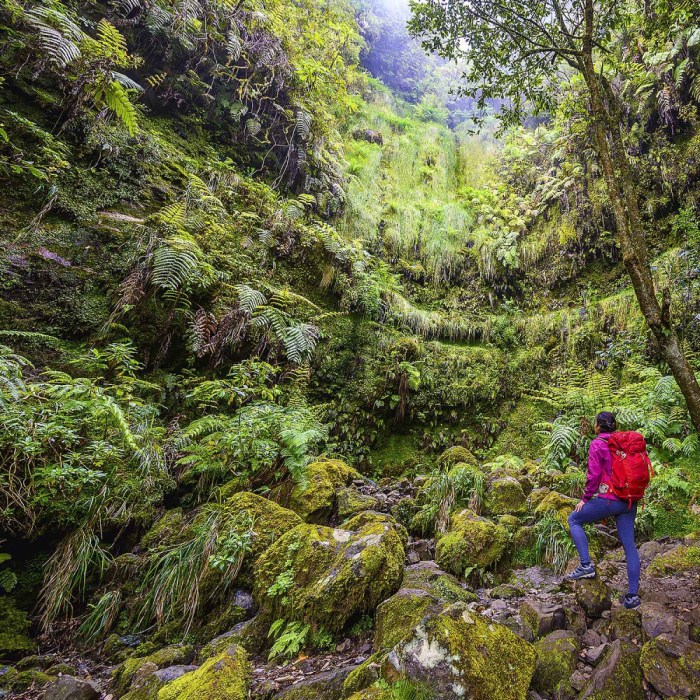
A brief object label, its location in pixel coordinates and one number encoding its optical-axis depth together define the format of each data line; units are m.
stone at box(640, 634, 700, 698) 1.38
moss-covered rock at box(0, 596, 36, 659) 2.17
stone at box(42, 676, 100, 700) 1.76
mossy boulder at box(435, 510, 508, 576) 2.81
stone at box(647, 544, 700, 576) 2.47
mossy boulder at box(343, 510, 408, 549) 2.91
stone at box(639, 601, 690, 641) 1.75
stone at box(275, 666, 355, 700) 1.62
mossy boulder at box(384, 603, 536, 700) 1.38
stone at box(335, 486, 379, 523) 3.50
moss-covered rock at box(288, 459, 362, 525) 3.49
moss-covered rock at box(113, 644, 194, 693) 1.90
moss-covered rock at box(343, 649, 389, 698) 1.58
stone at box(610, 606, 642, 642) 1.82
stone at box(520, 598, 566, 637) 1.97
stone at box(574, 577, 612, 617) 2.11
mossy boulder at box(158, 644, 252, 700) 1.61
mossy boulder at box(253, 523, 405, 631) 2.15
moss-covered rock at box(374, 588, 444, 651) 1.83
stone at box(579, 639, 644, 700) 1.44
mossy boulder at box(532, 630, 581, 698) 1.59
